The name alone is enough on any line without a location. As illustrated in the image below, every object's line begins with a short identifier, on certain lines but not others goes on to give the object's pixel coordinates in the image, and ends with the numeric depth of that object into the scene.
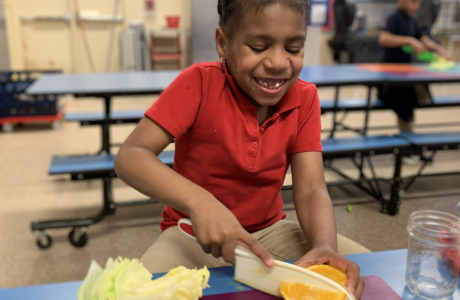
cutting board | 0.60
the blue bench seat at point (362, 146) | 2.15
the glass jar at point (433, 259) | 0.67
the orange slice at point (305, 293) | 0.56
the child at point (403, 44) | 2.75
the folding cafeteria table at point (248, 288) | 0.61
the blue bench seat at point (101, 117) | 2.55
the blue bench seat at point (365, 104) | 2.93
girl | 0.72
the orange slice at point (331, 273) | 0.61
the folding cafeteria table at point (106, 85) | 2.02
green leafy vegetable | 0.49
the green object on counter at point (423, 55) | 2.82
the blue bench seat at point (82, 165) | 1.88
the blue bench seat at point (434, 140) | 2.26
